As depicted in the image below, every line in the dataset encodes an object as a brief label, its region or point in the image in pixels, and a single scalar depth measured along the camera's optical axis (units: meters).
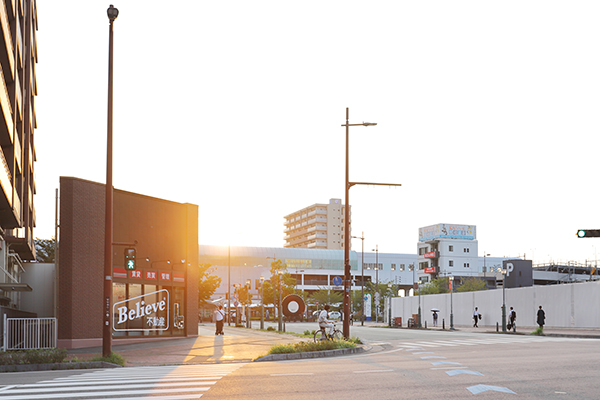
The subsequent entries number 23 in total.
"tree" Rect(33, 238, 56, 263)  54.92
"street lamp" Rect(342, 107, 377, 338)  26.53
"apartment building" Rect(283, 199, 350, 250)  183.12
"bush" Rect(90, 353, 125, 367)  17.65
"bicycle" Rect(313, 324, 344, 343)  25.53
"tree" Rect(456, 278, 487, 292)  101.72
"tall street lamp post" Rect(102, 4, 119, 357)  18.25
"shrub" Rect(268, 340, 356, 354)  20.36
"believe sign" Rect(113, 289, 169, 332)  28.45
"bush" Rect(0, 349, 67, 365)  17.30
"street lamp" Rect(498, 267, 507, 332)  42.31
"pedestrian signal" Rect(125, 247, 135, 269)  20.62
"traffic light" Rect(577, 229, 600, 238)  25.94
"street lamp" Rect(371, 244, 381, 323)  82.41
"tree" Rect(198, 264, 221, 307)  67.38
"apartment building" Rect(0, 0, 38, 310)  24.38
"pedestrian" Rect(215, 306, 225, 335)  36.25
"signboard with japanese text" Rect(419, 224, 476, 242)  134.41
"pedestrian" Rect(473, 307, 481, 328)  53.58
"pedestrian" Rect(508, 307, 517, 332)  42.81
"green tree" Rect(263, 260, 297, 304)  65.85
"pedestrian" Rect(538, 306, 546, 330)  39.91
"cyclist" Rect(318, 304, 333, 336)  25.69
